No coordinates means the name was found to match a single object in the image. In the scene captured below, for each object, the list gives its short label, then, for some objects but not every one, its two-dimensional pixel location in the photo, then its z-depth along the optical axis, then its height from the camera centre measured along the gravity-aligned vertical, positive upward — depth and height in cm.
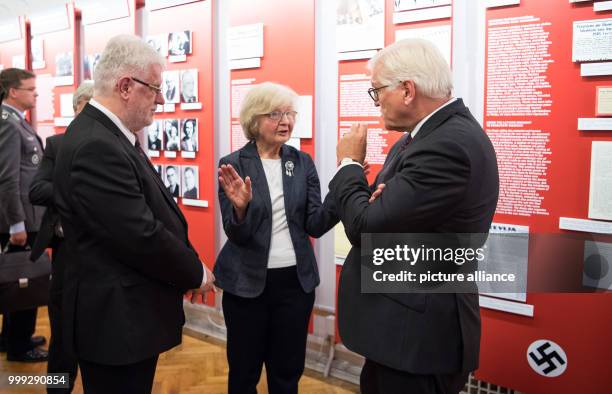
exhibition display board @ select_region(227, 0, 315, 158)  364 +67
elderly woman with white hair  245 -53
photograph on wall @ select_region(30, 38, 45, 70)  596 +103
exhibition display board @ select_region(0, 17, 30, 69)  620 +121
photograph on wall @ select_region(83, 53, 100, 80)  527 +80
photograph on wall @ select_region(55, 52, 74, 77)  561 +85
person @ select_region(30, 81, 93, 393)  271 -58
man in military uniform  367 -30
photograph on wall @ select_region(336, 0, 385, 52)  323 +77
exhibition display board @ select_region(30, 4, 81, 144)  558 +87
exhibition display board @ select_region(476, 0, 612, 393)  247 -16
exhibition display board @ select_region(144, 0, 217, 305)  436 +23
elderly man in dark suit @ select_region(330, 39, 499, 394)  149 -19
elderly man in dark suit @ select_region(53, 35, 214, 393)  165 -32
